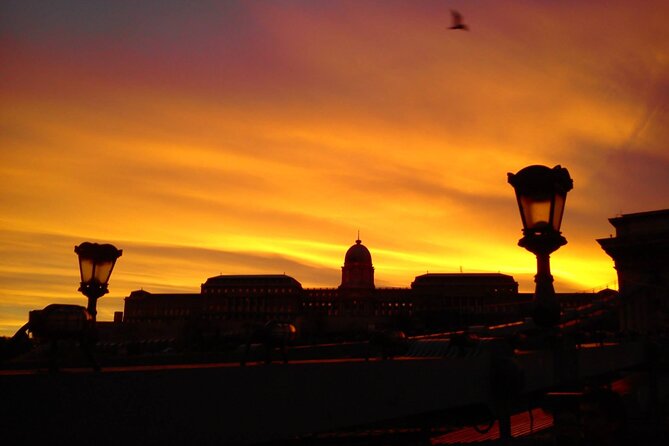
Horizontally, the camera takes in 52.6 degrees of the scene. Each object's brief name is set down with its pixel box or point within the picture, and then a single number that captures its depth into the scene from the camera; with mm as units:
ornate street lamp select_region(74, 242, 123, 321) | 14836
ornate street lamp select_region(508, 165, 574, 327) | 8758
